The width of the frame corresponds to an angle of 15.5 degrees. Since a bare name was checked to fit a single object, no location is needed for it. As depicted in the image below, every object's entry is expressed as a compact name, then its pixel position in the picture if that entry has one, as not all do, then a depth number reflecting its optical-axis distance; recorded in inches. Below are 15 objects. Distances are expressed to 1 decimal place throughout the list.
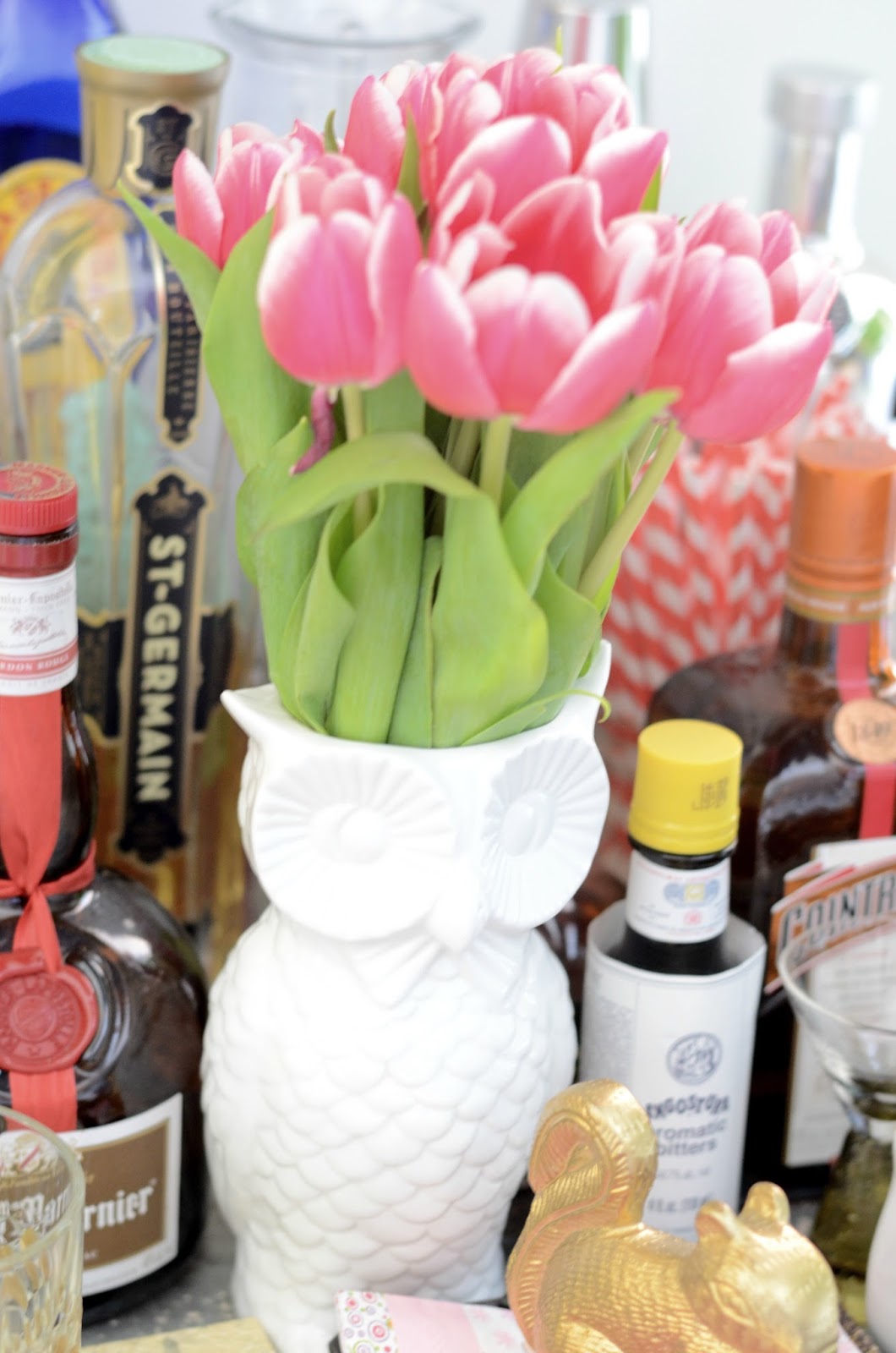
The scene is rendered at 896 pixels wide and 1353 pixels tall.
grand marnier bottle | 32.6
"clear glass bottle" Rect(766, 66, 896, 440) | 41.2
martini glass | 33.8
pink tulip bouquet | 28.7
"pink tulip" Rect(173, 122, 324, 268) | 30.9
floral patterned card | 32.5
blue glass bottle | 40.4
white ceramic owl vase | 31.4
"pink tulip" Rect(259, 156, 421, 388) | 28.7
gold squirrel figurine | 29.2
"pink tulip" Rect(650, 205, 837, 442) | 29.7
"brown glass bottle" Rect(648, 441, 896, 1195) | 35.7
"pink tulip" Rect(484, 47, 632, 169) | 30.5
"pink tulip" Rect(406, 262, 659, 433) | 28.3
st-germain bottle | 36.3
